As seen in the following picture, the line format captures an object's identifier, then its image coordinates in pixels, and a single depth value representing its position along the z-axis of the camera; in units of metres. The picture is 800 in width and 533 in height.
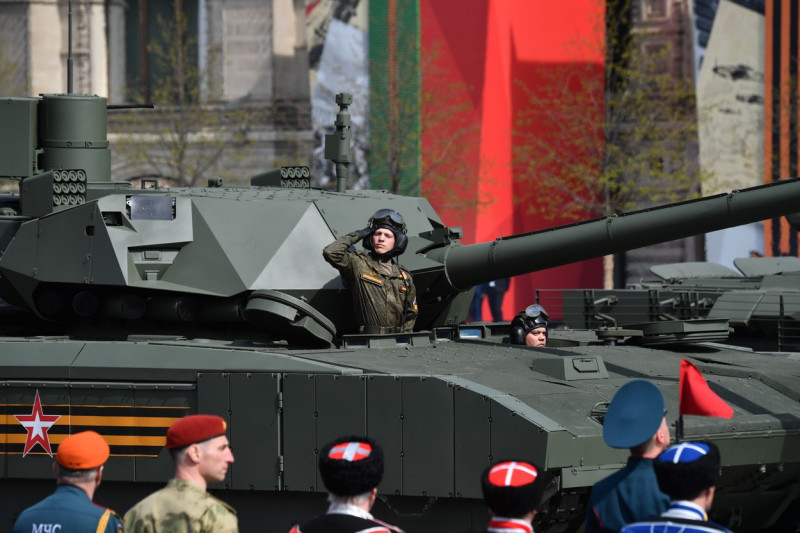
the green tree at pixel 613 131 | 61.78
